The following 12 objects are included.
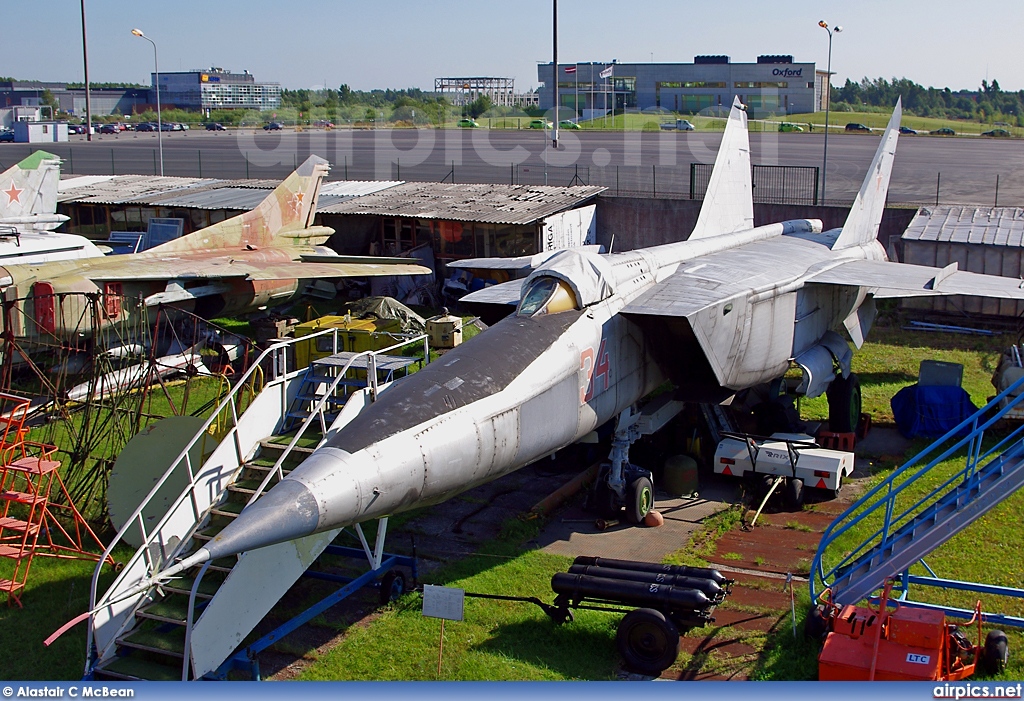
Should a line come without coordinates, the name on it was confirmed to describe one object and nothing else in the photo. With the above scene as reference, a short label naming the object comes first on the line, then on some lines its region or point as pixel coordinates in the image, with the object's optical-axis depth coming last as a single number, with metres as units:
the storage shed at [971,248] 22.98
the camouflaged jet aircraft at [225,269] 19.91
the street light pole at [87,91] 45.16
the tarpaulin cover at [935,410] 16.31
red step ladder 11.30
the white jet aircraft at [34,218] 21.33
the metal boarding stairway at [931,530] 8.57
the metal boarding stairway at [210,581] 8.90
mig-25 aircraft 8.48
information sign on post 8.95
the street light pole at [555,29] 35.91
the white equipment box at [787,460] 13.64
